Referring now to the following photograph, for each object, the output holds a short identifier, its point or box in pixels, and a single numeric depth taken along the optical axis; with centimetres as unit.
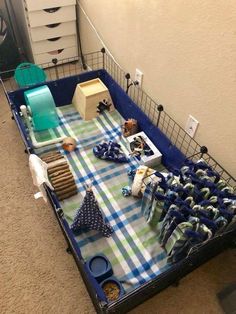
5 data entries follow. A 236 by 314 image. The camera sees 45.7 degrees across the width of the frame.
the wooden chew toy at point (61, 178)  131
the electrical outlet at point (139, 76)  160
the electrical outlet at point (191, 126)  130
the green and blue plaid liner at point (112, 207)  113
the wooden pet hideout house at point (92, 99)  170
